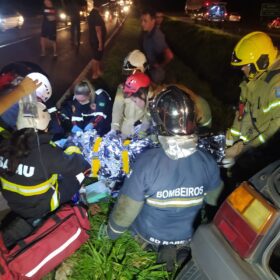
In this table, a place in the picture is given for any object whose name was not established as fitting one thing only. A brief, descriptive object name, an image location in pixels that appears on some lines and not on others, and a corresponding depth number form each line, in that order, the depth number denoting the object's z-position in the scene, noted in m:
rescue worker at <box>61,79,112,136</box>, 5.04
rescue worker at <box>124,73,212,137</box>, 4.00
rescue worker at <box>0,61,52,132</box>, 4.20
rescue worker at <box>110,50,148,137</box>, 4.36
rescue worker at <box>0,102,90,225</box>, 2.95
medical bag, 2.66
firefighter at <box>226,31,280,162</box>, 3.31
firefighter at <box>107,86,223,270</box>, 2.42
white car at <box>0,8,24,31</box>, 17.77
